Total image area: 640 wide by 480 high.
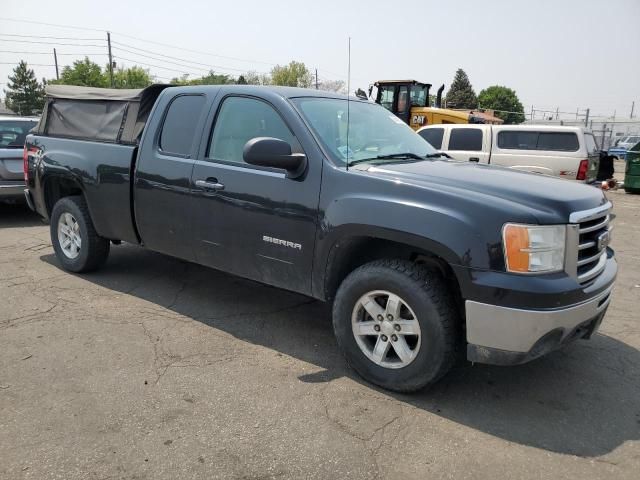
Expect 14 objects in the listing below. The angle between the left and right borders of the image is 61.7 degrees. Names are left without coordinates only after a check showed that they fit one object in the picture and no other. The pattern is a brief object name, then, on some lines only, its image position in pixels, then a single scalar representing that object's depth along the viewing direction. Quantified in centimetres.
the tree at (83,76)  6050
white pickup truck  1046
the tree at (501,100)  6341
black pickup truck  291
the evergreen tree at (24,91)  7225
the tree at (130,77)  6544
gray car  818
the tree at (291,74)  7750
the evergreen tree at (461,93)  6662
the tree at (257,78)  7656
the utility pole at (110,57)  4679
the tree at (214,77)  8078
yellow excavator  1580
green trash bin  1462
